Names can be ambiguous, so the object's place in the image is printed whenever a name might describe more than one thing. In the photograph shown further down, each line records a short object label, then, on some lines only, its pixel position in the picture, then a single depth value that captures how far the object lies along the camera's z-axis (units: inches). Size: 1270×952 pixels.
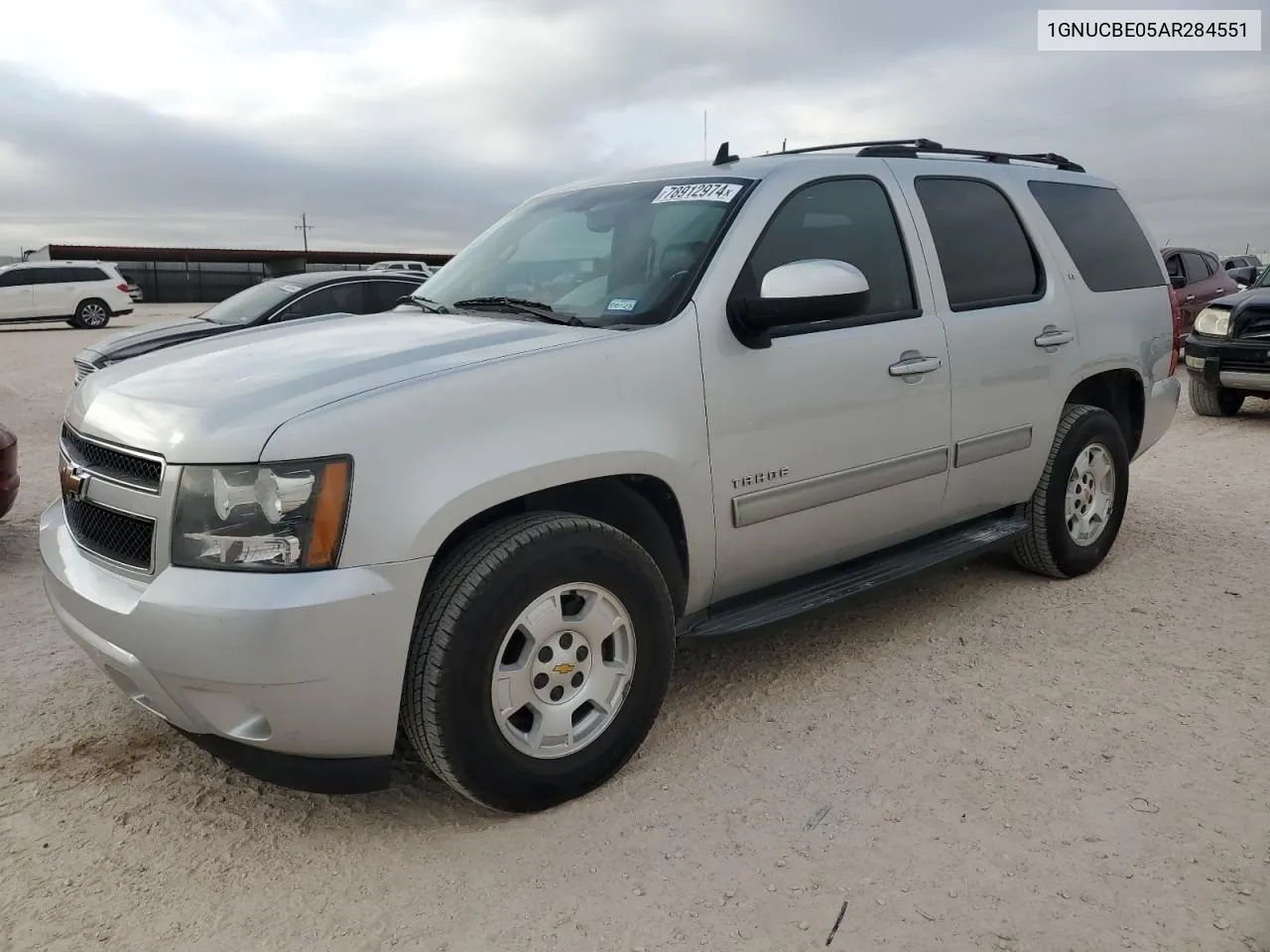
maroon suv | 522.6
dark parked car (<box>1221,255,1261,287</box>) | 908.5
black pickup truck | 358.9
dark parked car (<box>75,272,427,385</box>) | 346.6
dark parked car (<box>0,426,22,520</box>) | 196.7
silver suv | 92.4
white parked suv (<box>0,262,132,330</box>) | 852.6
